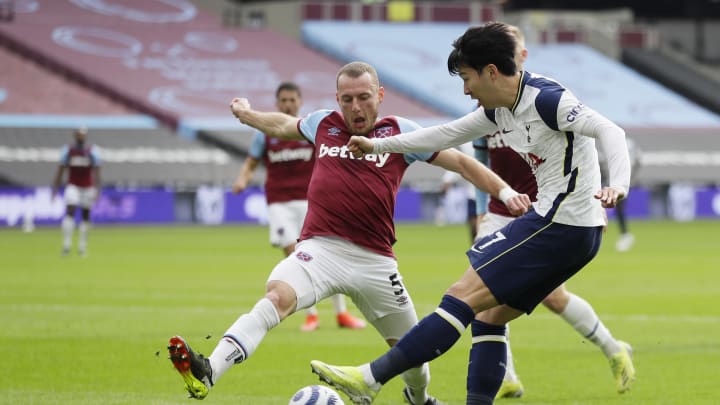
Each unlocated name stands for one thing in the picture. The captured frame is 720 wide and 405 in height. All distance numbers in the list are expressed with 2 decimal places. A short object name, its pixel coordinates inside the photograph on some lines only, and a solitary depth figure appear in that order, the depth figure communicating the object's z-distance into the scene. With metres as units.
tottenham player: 13.45
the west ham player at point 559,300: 18.75
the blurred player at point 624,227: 54.03
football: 14.12
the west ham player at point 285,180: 28.75
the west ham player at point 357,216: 15.34
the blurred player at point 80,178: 53.56
